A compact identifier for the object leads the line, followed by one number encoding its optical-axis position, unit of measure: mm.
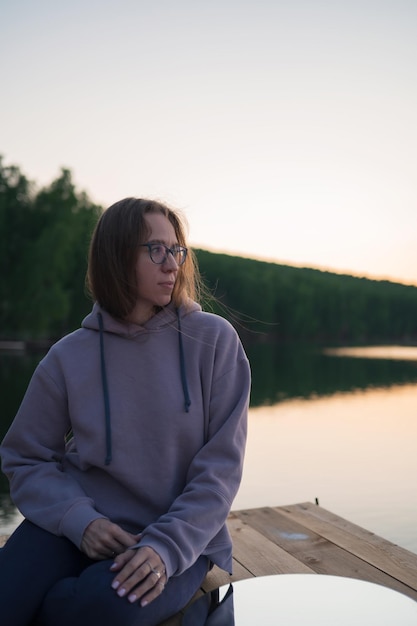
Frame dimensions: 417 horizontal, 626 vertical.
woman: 1492
